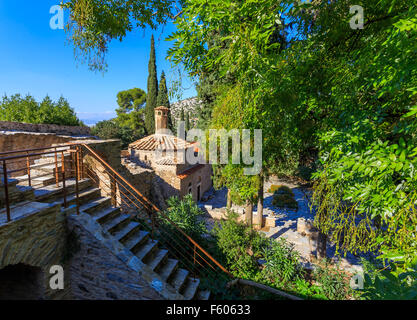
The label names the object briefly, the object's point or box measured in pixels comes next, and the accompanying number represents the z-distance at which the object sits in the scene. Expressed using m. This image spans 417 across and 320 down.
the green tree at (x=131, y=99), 32.38
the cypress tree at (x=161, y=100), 24.76
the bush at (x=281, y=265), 5.97
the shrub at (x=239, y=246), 5.99
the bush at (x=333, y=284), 5.71
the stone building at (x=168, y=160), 15.91
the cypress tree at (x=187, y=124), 37.46
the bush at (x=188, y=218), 6.59
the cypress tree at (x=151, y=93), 26.53
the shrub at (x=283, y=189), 18.61
